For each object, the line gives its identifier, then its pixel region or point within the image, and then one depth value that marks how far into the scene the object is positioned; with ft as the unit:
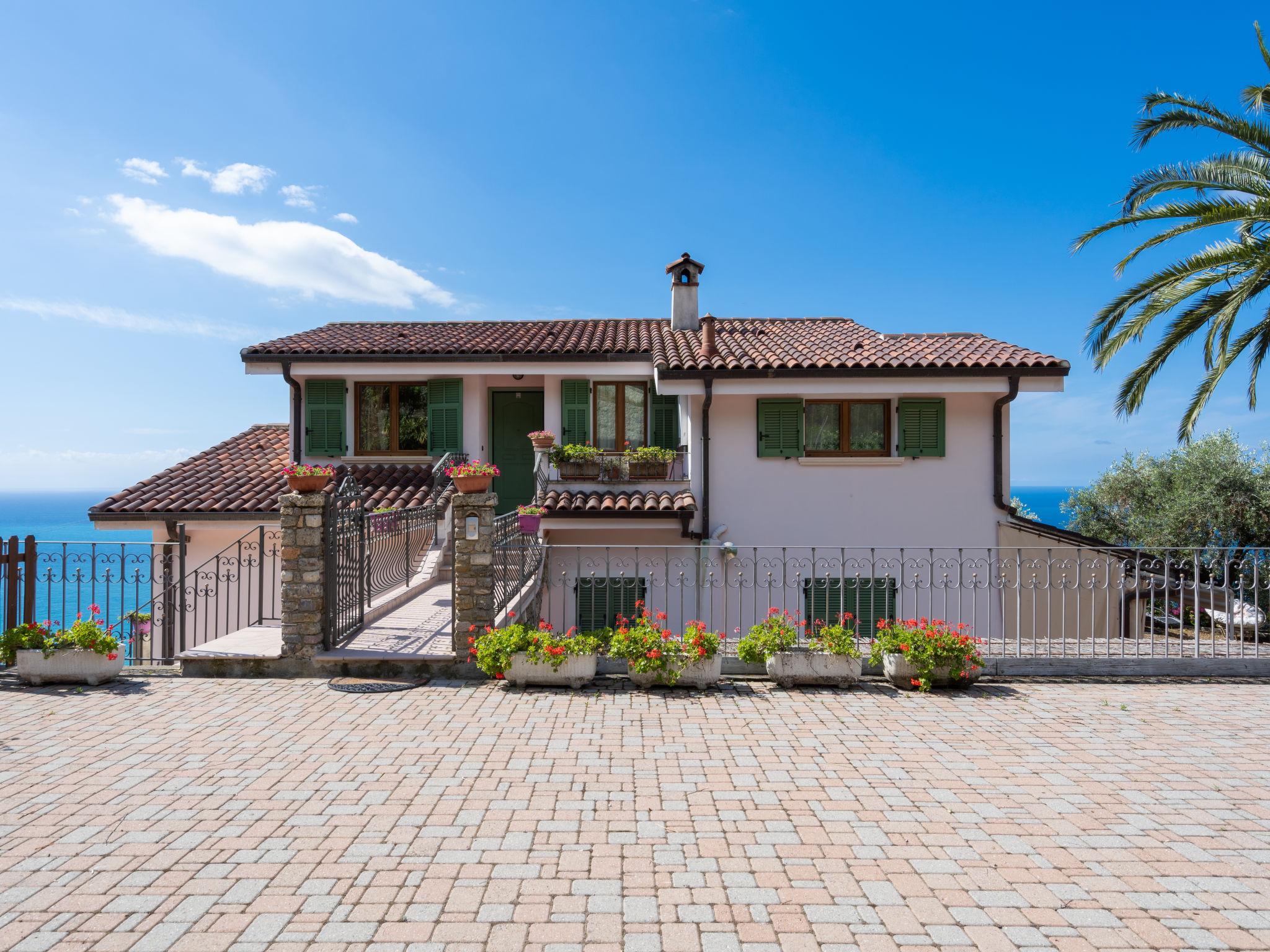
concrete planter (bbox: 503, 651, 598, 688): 25.72
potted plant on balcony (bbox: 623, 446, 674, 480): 45.19
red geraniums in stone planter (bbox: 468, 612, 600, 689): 25.63
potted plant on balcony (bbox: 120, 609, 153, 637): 34.12
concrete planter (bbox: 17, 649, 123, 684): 26.02
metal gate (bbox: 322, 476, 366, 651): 28.04
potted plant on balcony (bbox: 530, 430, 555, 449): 45.96
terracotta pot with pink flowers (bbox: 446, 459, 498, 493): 28.63
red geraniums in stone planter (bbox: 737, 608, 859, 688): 26.40
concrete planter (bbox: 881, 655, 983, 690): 26.48
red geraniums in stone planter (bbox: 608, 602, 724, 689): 25.62
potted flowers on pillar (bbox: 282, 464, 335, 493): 27.63
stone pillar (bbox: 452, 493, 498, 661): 27.37
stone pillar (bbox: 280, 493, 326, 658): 27.22
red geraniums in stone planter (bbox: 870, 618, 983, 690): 26.17
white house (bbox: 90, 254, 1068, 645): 43.01
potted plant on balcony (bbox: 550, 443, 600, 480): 45.42
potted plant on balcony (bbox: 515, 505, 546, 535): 40.09
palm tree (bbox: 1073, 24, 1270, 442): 33.14
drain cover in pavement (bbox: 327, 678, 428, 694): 25.67
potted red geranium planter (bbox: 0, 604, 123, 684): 26.03
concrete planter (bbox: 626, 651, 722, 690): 25.77
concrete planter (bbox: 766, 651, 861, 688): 26.50
